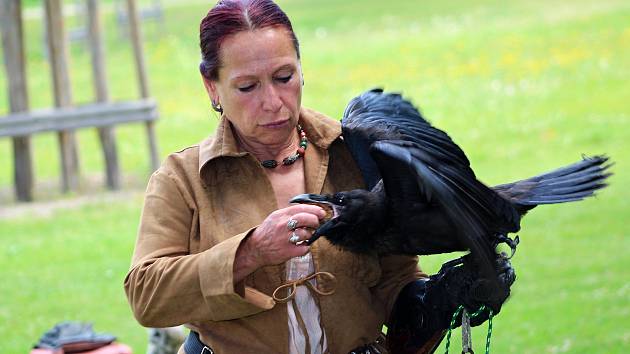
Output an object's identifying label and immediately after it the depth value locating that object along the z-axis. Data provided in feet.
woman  10.85
